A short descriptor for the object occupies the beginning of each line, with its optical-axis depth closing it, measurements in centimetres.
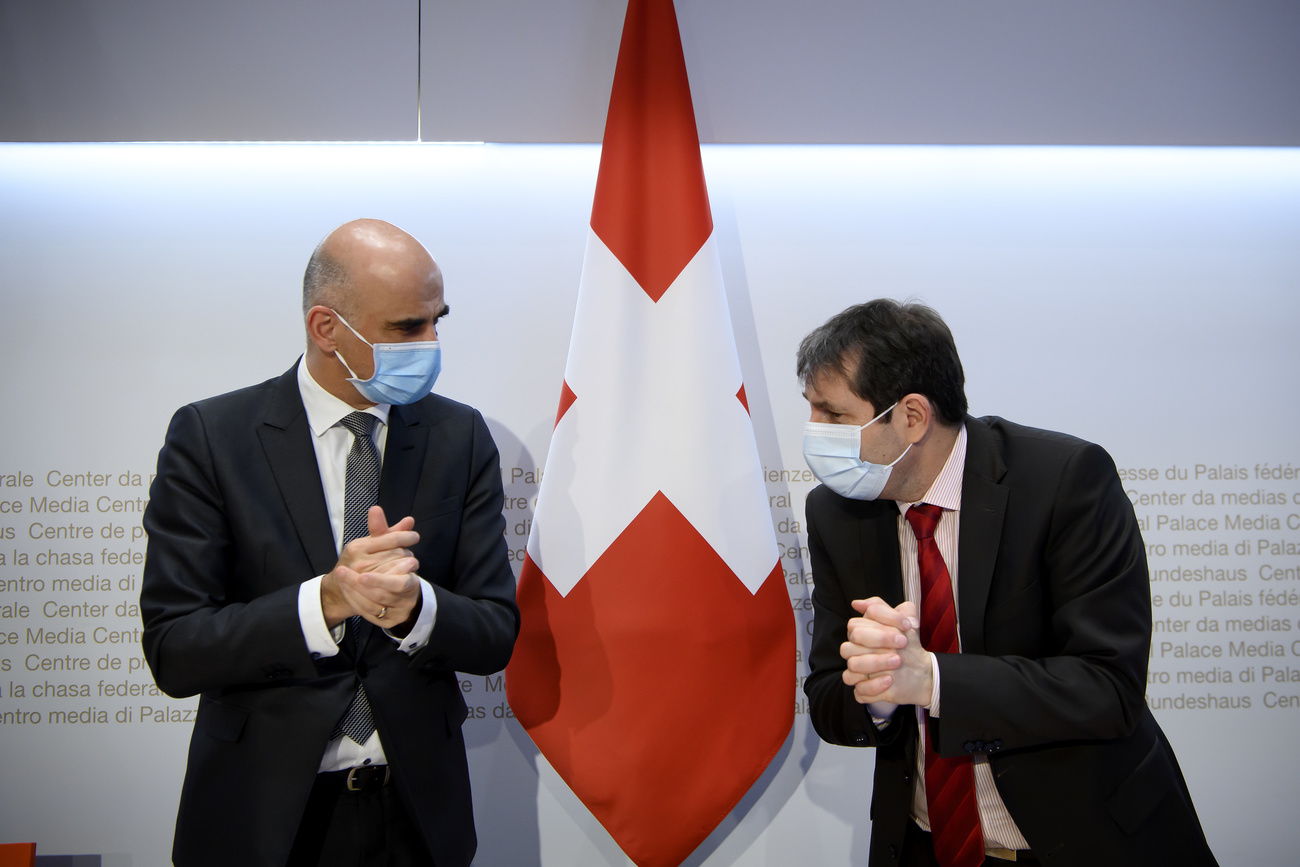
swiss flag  244
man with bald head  165
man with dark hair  161
